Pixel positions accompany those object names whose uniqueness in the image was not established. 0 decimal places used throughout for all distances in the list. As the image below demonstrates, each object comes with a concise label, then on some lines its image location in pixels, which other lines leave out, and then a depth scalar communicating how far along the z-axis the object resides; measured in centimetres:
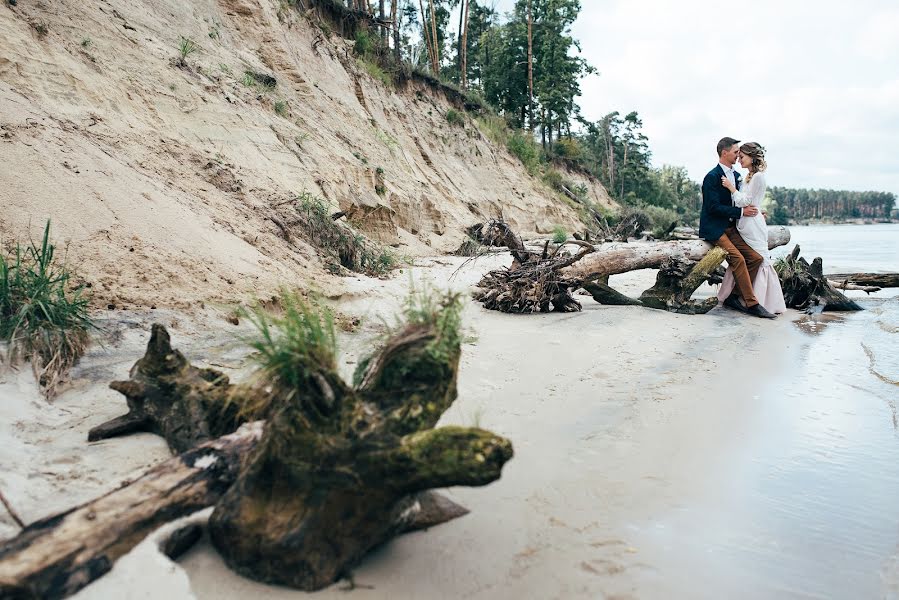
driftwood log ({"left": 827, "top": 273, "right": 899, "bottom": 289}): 985
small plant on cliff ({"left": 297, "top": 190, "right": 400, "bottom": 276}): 735
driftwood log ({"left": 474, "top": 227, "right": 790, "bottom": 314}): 646
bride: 724
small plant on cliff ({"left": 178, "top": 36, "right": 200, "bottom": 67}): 893
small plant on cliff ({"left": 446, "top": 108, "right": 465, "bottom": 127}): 1956
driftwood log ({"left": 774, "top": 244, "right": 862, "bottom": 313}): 818
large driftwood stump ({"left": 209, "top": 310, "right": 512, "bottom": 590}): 170
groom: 729
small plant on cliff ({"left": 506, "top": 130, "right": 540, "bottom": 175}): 2353
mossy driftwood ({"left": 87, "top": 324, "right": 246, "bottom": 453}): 246
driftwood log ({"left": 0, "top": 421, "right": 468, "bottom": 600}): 151
